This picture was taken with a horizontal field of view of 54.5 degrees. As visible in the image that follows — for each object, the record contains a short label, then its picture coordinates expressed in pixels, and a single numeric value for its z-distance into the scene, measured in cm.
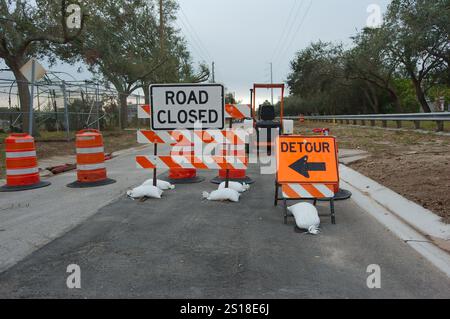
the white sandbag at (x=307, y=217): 530
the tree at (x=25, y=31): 1809
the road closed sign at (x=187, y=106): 749
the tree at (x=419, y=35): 2584
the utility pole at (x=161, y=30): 3403
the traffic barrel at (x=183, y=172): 858
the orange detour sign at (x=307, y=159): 615
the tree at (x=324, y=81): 4625
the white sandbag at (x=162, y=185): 798
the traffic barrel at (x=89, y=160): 865
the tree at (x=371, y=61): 3219
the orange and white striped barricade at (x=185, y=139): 778
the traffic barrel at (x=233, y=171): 824
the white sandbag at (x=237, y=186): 769
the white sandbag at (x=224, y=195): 696
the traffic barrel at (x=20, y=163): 863
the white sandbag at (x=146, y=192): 722
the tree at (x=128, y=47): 2242
